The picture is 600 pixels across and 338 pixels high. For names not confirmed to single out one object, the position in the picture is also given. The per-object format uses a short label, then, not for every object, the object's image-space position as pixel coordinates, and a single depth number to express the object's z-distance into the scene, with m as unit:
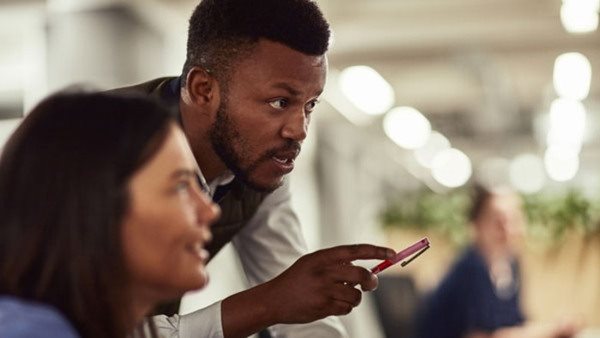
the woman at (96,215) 1.34
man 1.75
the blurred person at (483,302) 4.04
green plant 5.64
